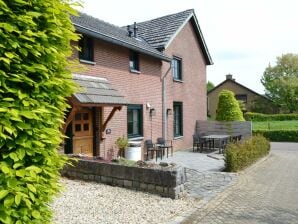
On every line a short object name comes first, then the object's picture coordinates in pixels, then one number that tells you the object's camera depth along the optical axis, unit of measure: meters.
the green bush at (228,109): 21.06
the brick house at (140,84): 11.89
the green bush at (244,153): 11.71
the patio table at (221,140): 17.72
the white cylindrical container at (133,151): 13.39
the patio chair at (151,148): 15.17
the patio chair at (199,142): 18.58
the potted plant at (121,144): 13.42
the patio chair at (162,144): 15.54
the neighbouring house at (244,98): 55.38
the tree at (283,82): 56.22
